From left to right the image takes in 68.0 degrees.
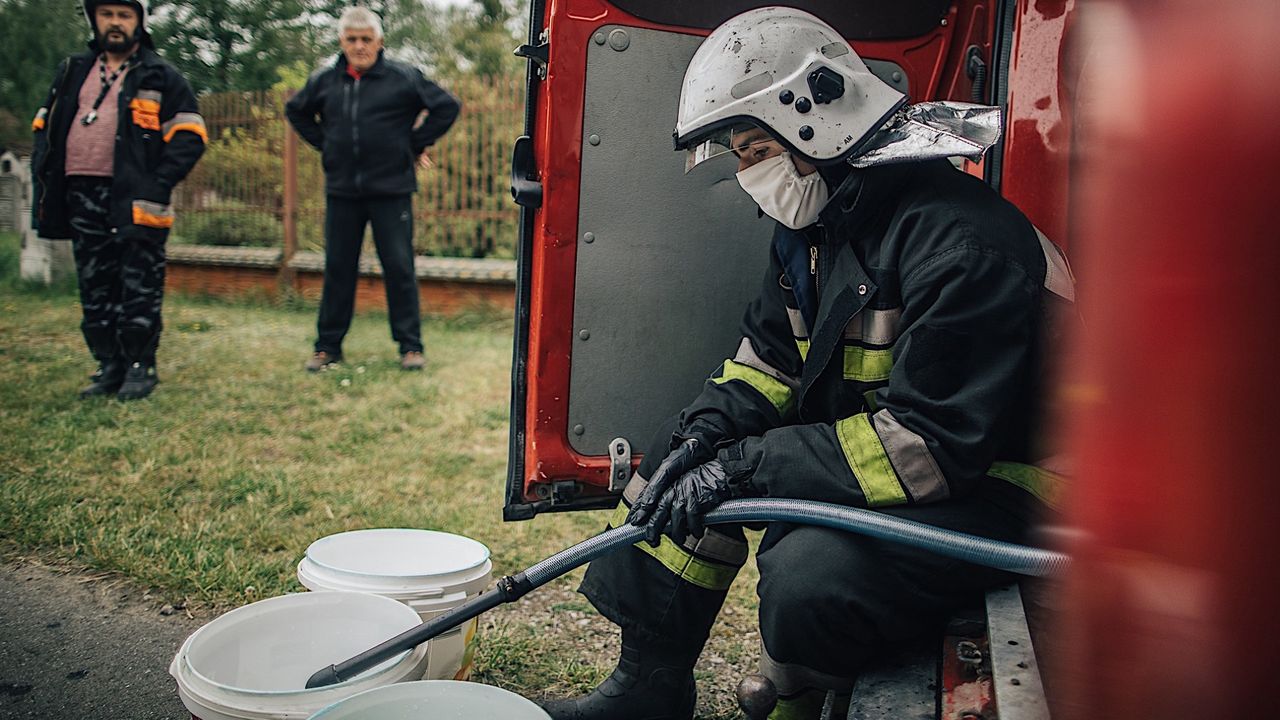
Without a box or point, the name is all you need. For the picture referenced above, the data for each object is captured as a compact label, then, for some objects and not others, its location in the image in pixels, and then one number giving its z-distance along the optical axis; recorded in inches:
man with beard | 199.2
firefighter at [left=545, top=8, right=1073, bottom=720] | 65.9
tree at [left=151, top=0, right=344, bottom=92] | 816.9
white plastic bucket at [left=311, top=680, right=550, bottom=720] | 63.0
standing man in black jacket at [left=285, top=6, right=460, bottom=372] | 248.1
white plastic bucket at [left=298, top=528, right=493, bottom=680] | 82.9
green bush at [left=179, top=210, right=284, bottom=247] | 430.3
